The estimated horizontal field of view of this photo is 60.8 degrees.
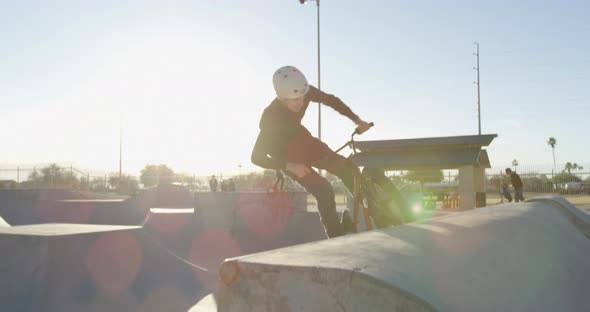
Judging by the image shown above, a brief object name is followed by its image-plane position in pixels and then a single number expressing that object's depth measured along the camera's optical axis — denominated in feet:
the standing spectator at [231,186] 105.75
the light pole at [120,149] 184.40
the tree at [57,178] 150.30
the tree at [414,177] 118.06
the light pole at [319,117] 100.17
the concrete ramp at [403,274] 4.30
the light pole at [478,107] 175.52
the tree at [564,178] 139.49
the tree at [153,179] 149.48
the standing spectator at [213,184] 113.09
